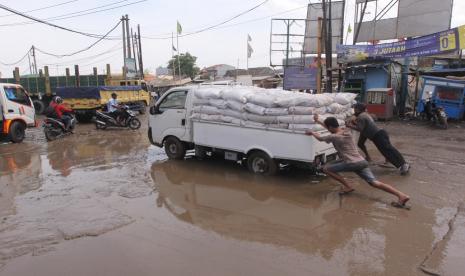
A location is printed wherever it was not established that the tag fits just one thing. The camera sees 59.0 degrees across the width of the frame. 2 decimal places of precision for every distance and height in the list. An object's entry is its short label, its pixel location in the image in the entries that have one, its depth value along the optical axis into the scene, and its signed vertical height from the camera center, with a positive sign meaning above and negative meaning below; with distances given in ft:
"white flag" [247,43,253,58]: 111.20 +5.55
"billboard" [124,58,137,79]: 109.29 +1.45
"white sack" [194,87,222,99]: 26.94 -1.41
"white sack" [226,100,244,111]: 25.43 -2.05
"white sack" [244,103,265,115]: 24.31 -2.18
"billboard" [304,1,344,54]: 67.36 +8.18
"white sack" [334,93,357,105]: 25.39 -1.63
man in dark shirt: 25.52 -3.84
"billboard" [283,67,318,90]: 57.11 -0.87
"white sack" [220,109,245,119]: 25.57 -2.61
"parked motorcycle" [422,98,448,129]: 44.72 -4.64
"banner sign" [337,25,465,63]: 48.61 +3.13
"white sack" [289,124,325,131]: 22.77 -3.03
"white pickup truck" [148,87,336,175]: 23.42 -4.29
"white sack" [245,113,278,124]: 23.99 -2.74
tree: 237.45 +3.78
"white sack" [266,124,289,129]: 23.57 -3.11
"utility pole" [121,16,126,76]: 111.79 +10.43
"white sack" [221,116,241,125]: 25.81 -3.03
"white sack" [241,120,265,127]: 24.73 -3.14
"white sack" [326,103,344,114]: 24.34 -2.13
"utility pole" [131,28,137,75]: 124.49 +7.89
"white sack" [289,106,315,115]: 22.80 -2.11
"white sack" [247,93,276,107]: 24.08 -1.63
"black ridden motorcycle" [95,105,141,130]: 53.26 -6.24
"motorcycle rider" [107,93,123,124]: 53.32 -5.08
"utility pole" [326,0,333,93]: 51.60 +1.63
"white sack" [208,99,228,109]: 26.39 -2.02
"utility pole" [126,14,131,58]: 112.27 +9.34
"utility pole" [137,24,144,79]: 126.31 +2.87
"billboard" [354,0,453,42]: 60.54 +7.76
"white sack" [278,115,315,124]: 22.74 -2.63
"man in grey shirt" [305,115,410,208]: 19.81 -4.26
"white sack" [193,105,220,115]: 26.91 -2.50
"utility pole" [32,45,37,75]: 195.31 +7.27
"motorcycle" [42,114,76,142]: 45.14 -6.32
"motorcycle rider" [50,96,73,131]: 45.98 -4.48
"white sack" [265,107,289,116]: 23.48 -2.24
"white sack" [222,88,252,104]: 25.40 -1.41
